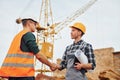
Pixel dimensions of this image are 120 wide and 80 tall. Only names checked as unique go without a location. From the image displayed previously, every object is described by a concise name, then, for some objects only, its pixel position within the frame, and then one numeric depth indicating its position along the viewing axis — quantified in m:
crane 22.41
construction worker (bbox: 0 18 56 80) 2.18
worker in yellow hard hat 2.36
